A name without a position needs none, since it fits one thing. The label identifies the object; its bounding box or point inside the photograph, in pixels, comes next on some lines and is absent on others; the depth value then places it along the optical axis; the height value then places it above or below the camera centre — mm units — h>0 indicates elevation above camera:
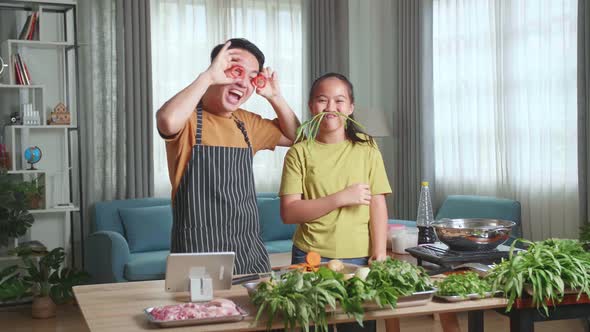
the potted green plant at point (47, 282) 4988 -833
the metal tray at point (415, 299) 1852 -374
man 2168 +9
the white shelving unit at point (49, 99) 5367 +502
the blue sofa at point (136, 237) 4914 -564
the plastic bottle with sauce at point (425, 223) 3181 -300
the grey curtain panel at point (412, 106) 6117 +457
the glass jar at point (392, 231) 3137 -326
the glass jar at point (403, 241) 3045 -357
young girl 2217 -89
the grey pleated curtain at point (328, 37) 6500 +1130
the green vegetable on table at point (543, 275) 1956 -336
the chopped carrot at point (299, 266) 1979 -300
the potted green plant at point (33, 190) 5031 -184
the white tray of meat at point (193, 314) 1708 -373
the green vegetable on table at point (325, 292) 1721 -334
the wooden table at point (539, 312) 1999 -450
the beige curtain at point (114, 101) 5742 +507
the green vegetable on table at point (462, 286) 1947 -359
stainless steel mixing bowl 2381 -268
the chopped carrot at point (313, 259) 1982 -278
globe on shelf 5230 +71
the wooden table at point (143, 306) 1728 -393
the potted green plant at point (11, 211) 4957 -328
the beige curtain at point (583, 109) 4520 +290
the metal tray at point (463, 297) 1928 -385
